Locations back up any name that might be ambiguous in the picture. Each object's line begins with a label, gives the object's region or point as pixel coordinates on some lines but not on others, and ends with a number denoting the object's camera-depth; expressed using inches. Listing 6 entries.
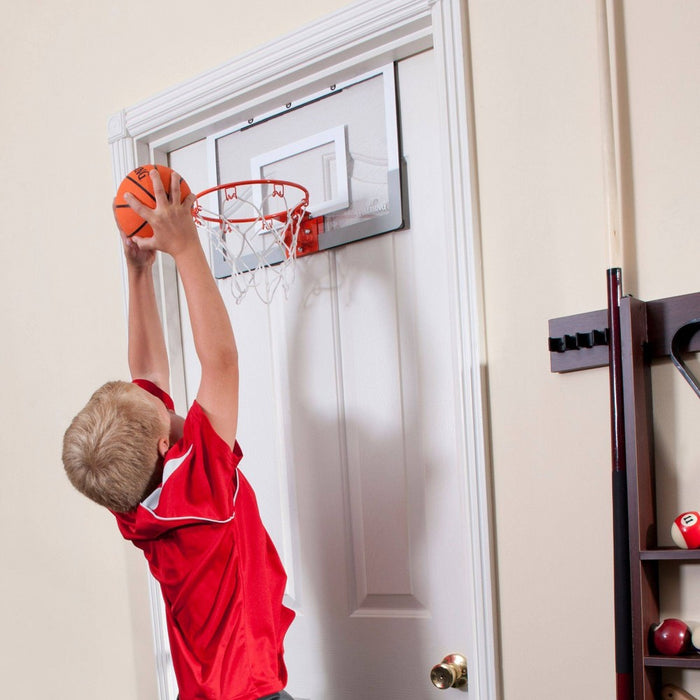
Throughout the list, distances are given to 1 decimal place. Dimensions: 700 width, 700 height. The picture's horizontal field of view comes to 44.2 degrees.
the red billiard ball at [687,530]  49.1
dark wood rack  50.2
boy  55.0
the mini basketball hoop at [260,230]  76.6
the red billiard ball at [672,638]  50.0
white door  69.3
